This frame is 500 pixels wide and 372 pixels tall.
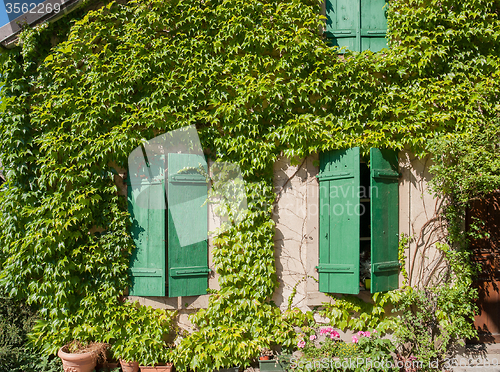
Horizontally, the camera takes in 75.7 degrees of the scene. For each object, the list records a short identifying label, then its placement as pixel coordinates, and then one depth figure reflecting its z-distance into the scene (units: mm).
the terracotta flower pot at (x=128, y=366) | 4023
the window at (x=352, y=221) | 4055
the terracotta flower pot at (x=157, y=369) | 4019
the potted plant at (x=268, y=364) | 3986
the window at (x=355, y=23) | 4535
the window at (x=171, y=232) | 4199
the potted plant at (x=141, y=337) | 4023
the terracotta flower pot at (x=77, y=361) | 3807
